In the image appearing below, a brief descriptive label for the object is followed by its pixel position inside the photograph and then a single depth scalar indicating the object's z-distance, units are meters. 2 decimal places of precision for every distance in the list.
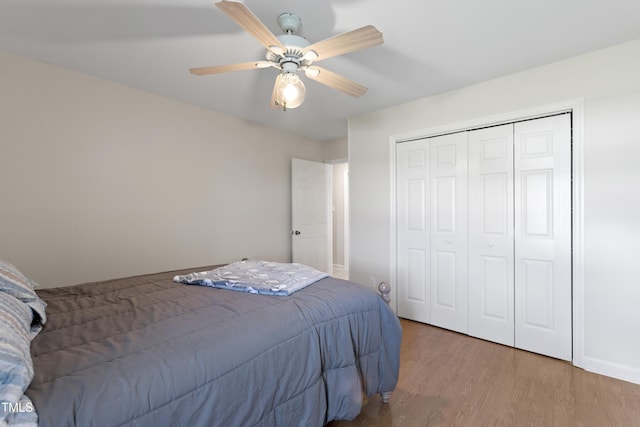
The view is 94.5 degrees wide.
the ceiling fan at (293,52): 1.39
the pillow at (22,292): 1.17
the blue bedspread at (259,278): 1.62
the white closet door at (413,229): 3.09
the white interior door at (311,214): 4.22
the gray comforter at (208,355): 0.83
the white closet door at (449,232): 2.86
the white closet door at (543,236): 2.33
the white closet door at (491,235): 2.60
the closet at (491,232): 2.38
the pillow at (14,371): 0.66
